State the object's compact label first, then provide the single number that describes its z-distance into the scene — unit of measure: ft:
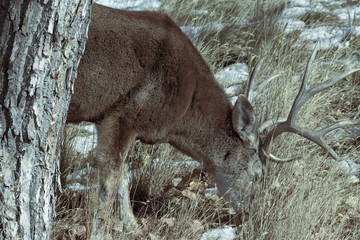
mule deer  26.78
